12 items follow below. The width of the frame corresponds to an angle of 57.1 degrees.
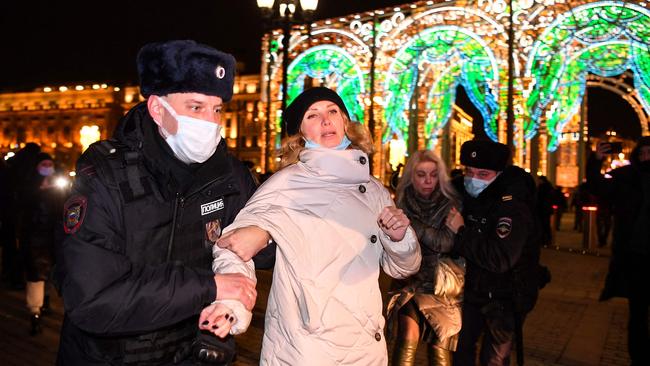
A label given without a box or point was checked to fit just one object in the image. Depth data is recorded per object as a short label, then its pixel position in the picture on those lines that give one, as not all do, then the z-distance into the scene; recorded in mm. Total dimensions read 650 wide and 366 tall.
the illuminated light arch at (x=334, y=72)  24094
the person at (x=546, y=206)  15305
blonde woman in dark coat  4238
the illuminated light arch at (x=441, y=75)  20156
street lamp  13464
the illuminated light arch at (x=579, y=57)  16688
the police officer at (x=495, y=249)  4105
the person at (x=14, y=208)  8234
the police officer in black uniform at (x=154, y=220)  1979
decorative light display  17484
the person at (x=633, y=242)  5250
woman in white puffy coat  2576
